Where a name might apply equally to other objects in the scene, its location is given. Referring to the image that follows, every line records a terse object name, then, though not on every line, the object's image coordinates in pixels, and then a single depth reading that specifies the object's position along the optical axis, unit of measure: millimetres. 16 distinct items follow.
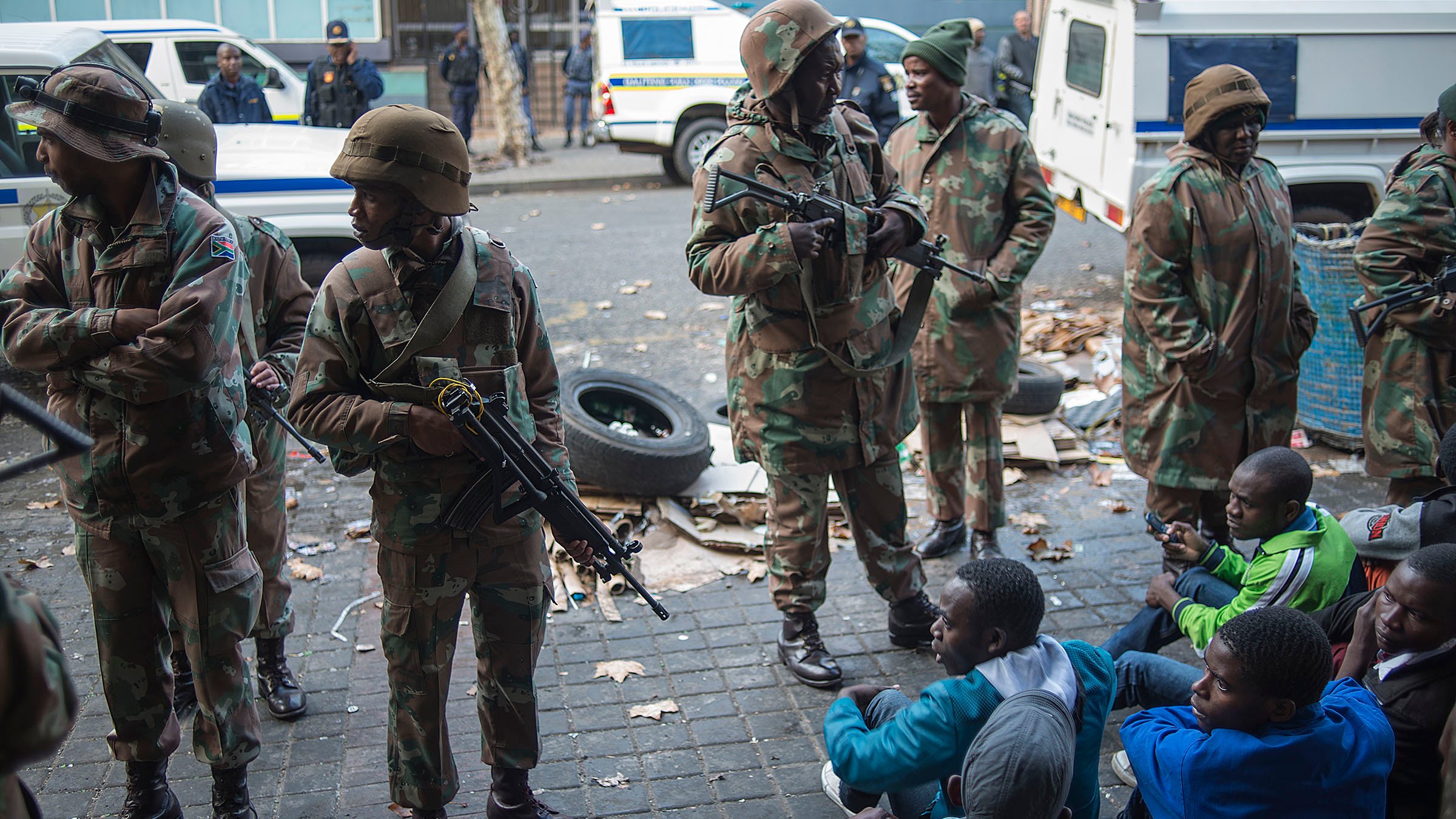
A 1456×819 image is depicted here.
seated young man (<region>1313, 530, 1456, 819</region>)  2760
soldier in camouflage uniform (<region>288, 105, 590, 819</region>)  2930
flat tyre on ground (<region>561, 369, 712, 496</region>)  5469
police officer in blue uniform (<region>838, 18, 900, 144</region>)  10922
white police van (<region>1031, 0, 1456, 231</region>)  8398
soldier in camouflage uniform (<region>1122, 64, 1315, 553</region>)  4465
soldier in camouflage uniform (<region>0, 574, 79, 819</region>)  1726
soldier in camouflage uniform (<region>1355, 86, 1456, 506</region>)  4441
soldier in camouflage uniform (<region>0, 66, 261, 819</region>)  3092
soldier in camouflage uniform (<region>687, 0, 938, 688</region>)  3949
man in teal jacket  2592
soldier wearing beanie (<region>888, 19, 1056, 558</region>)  5000
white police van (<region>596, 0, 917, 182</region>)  14344
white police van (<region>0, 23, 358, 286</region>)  6883
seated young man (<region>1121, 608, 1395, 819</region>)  2525
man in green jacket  3518
